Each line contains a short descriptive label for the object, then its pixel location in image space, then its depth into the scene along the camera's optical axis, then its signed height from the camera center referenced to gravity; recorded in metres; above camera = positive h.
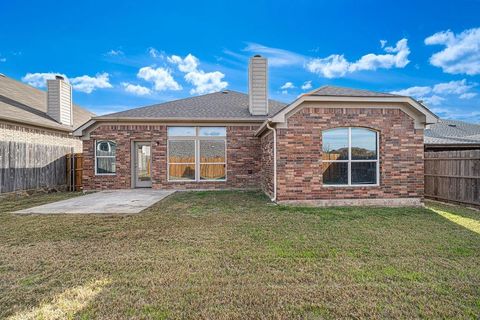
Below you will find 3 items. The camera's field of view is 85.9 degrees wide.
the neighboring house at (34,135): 9.59 +1.10
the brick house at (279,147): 7.63 +0.48
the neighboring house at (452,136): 11.77 +1.35
